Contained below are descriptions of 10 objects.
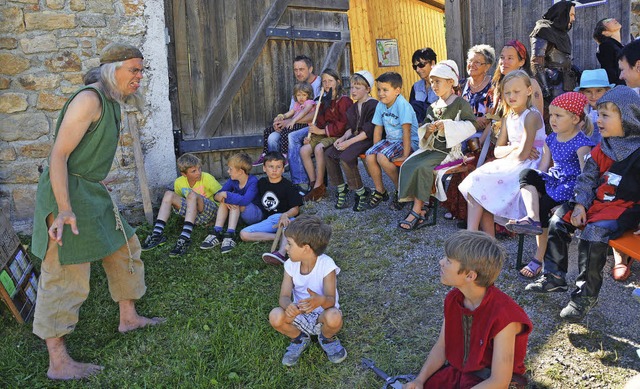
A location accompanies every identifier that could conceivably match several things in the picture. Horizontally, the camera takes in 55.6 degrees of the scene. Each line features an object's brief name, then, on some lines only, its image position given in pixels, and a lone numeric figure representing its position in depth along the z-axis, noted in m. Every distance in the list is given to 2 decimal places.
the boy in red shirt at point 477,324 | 2.57
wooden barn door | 6.31
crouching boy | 3.30
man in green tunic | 3.13
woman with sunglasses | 6.14
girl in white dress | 4.31
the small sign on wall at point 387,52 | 11.20
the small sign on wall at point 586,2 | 6.03
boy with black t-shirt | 5.16
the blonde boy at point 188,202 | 5.28
